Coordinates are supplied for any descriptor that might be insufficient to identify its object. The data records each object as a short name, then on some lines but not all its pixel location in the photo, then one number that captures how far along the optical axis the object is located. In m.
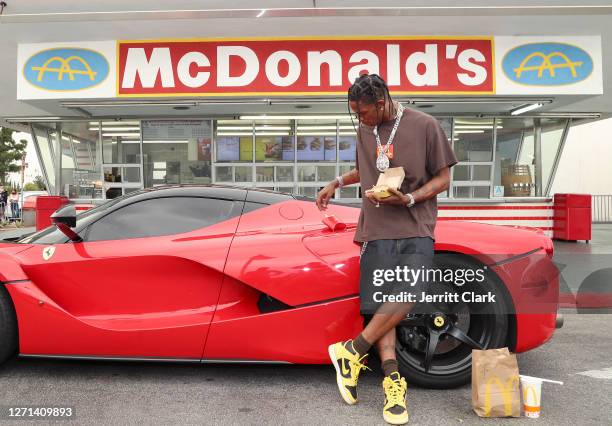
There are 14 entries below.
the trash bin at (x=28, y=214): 19.03
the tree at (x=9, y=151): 34.83
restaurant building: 8.05
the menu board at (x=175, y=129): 11.58
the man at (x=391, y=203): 2.72
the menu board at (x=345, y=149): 11.59
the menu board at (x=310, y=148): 11.61
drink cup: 2.69
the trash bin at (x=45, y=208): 10.95
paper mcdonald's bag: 2.68
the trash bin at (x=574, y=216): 11.12
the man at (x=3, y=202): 20.70
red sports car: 2.96
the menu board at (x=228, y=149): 11.61
